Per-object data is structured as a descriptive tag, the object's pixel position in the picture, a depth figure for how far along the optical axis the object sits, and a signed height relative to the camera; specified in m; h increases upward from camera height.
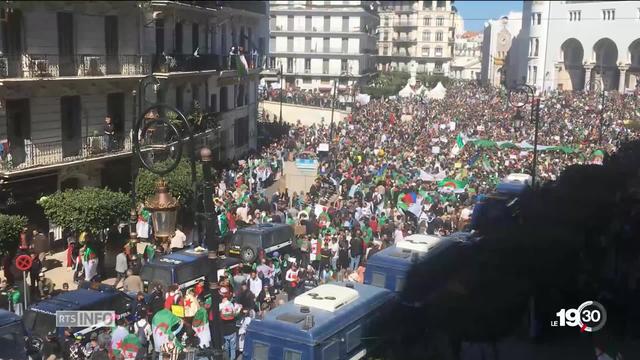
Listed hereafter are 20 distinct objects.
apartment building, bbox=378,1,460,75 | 104.62 +5.08
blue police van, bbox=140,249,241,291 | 16.16 -4.50
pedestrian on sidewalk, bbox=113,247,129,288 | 17.95 -4.80
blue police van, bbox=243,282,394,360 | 11.52 -4.16
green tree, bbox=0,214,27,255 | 17.31 -3.95
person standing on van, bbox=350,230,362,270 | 19.25 -4.67
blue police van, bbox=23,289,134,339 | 13.03 -4.41
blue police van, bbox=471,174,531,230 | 21.41 -3.94
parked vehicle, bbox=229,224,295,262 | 19.25 -4.54
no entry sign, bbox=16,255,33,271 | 15.56 -4.18
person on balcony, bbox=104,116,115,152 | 25.26 -2.50
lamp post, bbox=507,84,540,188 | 23.91 -1.73
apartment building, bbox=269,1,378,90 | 85.12 +3.48
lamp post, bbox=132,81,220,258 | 8.68 -1.67
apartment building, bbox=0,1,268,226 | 21.77 -0.62
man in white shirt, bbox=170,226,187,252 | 19.52 -4.61
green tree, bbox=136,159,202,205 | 21.61 -3.46
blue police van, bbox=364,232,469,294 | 15.84 -4.09
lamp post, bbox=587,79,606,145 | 33.50 -0.92
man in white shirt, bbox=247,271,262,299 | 16.05 -4.68
